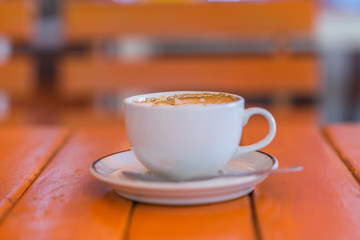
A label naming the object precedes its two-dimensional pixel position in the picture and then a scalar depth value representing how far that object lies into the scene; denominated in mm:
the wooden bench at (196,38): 1325
